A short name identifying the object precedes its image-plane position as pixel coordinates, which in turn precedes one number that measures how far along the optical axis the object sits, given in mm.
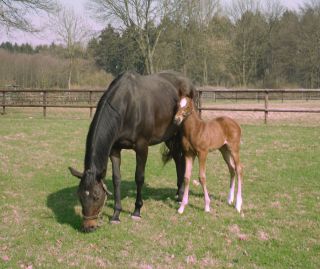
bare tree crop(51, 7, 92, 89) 34969
